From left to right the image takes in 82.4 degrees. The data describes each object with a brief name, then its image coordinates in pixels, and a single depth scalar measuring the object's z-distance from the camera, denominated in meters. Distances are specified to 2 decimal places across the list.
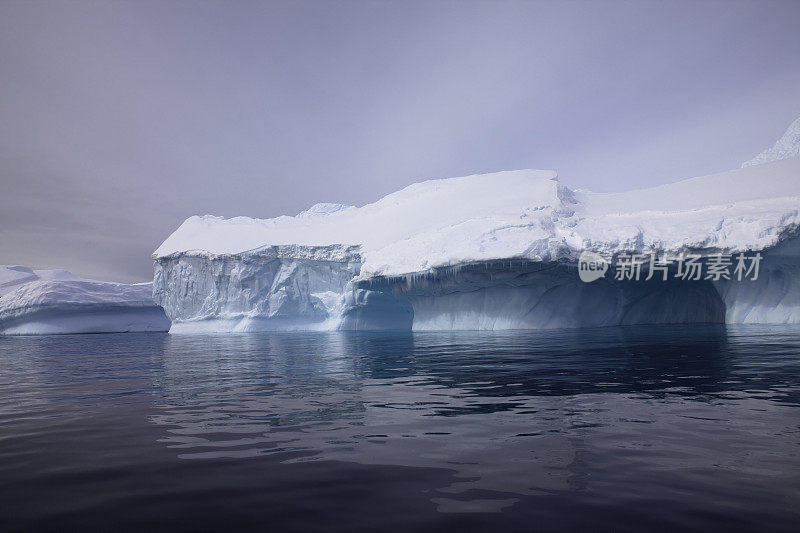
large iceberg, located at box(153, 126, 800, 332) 23.94
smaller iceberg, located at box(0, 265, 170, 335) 50.41
